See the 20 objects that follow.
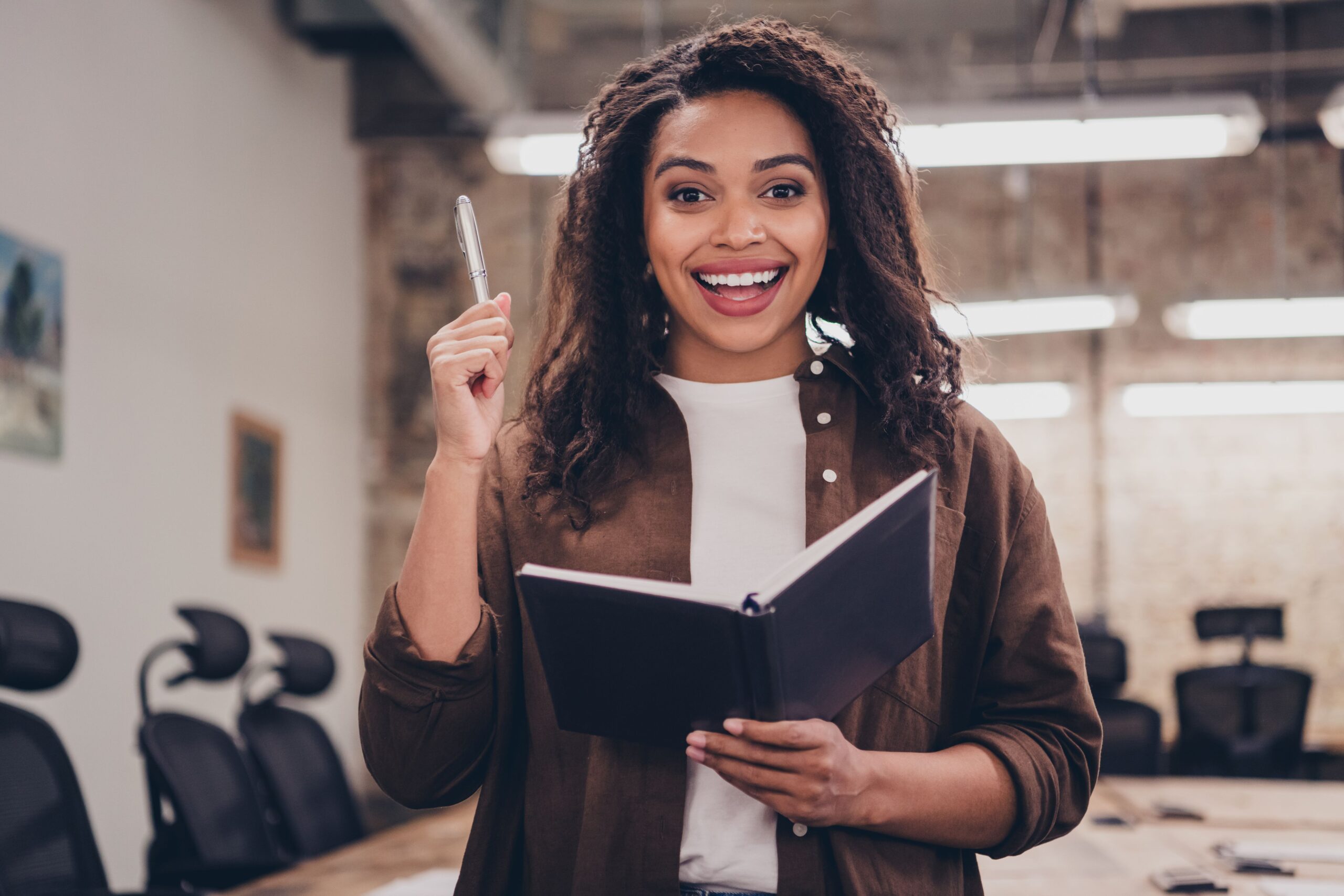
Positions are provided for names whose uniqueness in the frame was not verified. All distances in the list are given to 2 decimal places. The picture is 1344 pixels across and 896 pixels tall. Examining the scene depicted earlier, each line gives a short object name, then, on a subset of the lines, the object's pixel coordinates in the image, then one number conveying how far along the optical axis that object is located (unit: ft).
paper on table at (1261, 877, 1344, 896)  7.58
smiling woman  3.63
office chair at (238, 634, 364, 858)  11.14
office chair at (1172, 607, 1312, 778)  17.60
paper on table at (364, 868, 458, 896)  7.44
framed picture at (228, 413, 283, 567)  18.06
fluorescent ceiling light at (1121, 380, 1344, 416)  20.95
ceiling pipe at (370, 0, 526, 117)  16.78
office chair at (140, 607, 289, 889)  9.40
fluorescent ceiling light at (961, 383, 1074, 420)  20.20
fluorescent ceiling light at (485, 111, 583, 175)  13.73
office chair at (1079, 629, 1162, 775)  15.71
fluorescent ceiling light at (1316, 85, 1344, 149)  14.28
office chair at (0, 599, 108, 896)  7.02
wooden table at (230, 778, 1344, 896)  8.24
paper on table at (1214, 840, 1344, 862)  8.99
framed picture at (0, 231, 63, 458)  12.50
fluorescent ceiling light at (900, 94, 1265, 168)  13.20
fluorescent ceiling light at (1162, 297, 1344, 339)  17.03
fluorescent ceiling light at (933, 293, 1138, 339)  17.52
